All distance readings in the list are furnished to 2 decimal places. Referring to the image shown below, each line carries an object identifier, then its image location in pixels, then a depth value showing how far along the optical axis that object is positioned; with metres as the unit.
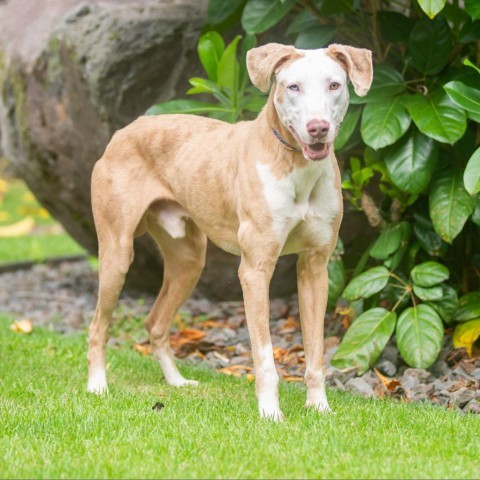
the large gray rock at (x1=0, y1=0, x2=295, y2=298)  13.84
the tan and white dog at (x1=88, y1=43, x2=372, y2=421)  8.48
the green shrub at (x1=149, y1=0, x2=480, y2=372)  10.41
